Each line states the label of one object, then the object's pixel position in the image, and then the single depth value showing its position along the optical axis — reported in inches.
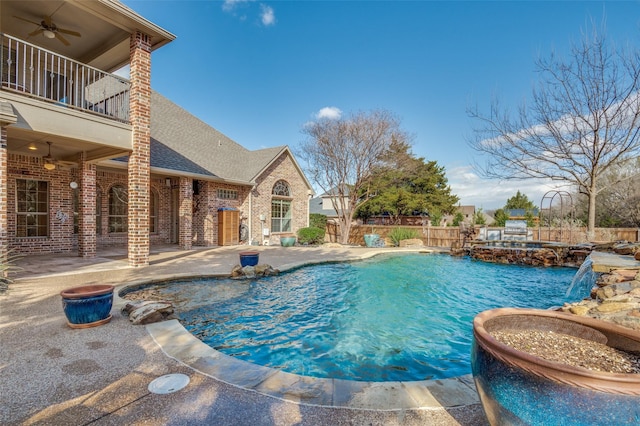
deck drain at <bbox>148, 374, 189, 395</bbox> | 100.8
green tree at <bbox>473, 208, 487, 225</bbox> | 975.1
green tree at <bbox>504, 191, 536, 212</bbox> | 1478.5
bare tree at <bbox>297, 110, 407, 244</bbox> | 642.2
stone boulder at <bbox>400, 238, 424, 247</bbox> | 652.7
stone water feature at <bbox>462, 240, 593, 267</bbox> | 428.8
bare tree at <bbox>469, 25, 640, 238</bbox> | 396.5
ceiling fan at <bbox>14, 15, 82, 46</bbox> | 269.6
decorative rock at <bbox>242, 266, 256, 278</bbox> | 310.5
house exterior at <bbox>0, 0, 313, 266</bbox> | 263.3
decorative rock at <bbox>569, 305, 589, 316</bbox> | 142.7
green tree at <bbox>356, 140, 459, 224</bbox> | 969.5
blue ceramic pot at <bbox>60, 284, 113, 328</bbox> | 154.1
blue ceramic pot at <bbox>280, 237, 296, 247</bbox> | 604.0
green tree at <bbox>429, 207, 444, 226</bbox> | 889.5
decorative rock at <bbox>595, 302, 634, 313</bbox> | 141.0
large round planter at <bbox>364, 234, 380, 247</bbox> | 655.1
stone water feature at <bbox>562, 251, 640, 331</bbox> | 136.8
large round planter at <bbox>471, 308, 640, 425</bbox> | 53.9
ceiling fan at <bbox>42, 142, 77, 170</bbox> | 352.8
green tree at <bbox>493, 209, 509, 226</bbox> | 855.4
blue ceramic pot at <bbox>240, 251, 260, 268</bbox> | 323.6
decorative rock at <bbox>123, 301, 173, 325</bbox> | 166.6
